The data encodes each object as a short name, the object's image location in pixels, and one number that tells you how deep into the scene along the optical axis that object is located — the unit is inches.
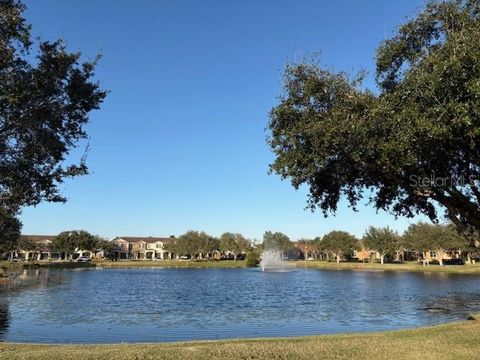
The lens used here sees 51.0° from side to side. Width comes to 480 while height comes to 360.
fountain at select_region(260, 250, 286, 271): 5260.8
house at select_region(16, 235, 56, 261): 7089.1
